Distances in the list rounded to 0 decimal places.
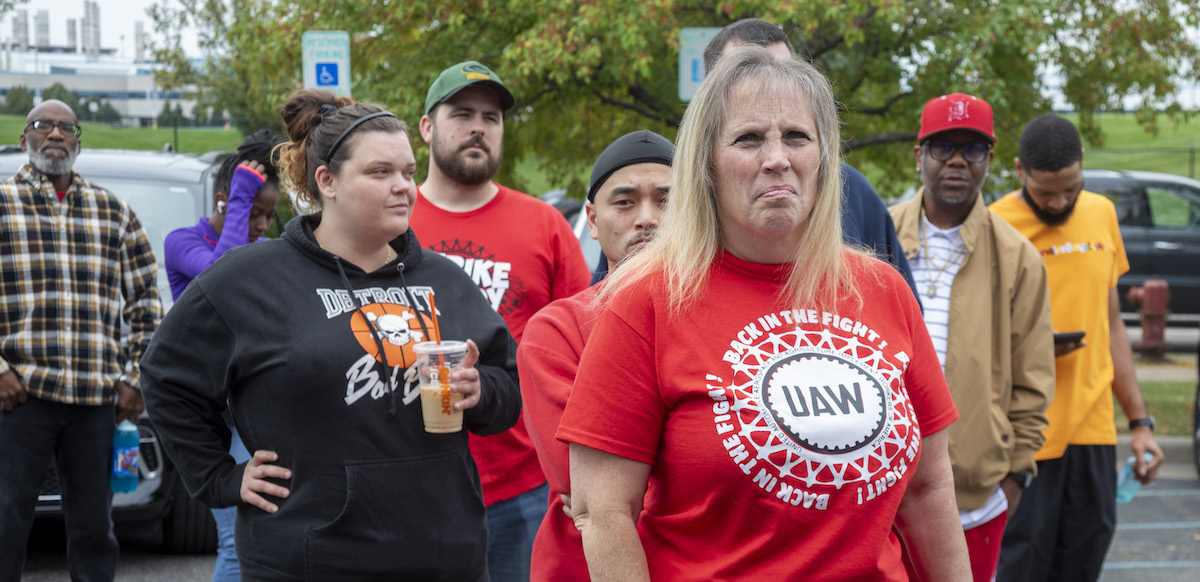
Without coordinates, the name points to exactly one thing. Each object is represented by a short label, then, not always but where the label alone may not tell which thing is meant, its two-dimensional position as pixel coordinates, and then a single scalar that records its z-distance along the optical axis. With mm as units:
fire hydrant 12719
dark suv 15578
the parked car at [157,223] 5836
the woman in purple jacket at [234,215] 4508
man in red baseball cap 3643
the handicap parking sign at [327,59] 7742
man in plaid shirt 4773
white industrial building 27844
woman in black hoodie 2732
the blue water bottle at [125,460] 5031
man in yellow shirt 4344
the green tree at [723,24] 8641
